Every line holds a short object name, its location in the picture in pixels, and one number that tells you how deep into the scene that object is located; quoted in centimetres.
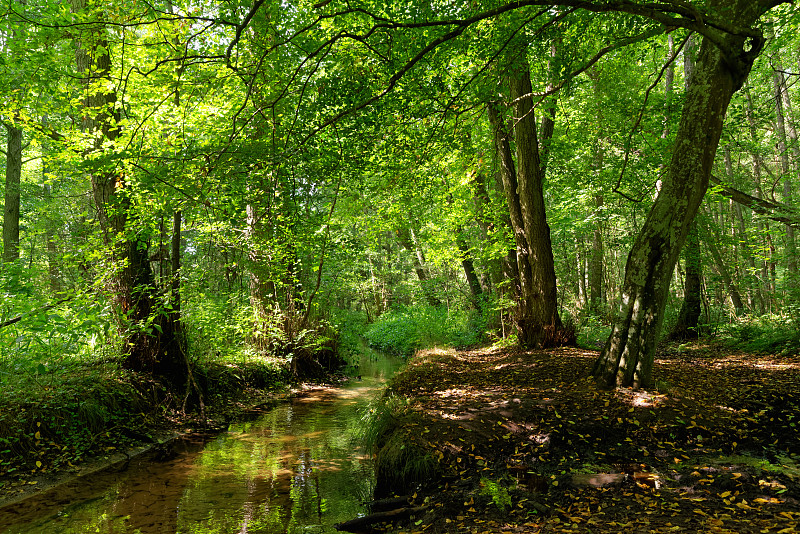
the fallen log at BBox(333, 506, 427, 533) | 369
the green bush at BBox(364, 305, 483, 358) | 1359
